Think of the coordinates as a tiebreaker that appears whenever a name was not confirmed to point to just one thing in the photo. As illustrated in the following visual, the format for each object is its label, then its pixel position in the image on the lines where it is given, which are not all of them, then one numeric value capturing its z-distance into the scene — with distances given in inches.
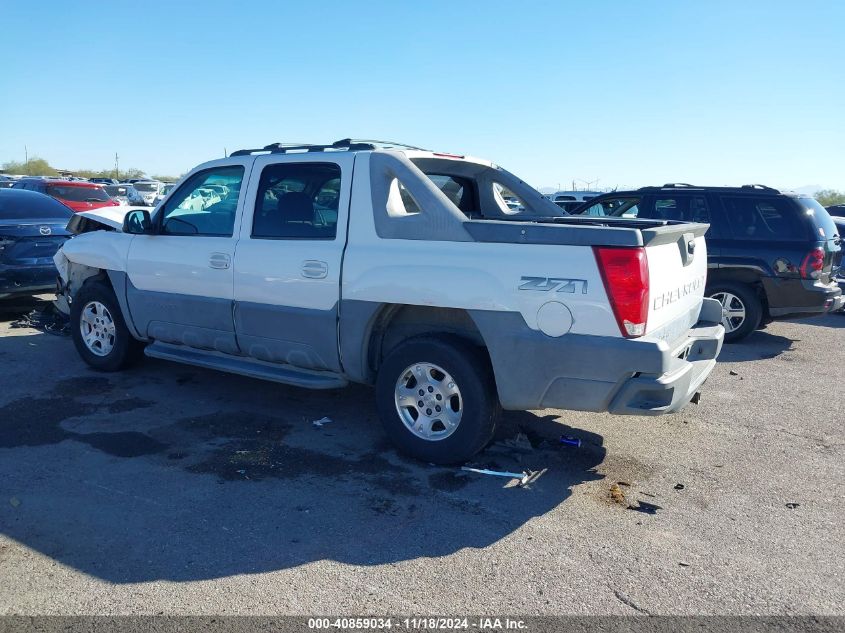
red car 647.1
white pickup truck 167.8
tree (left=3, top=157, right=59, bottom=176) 3085.6
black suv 340.5
